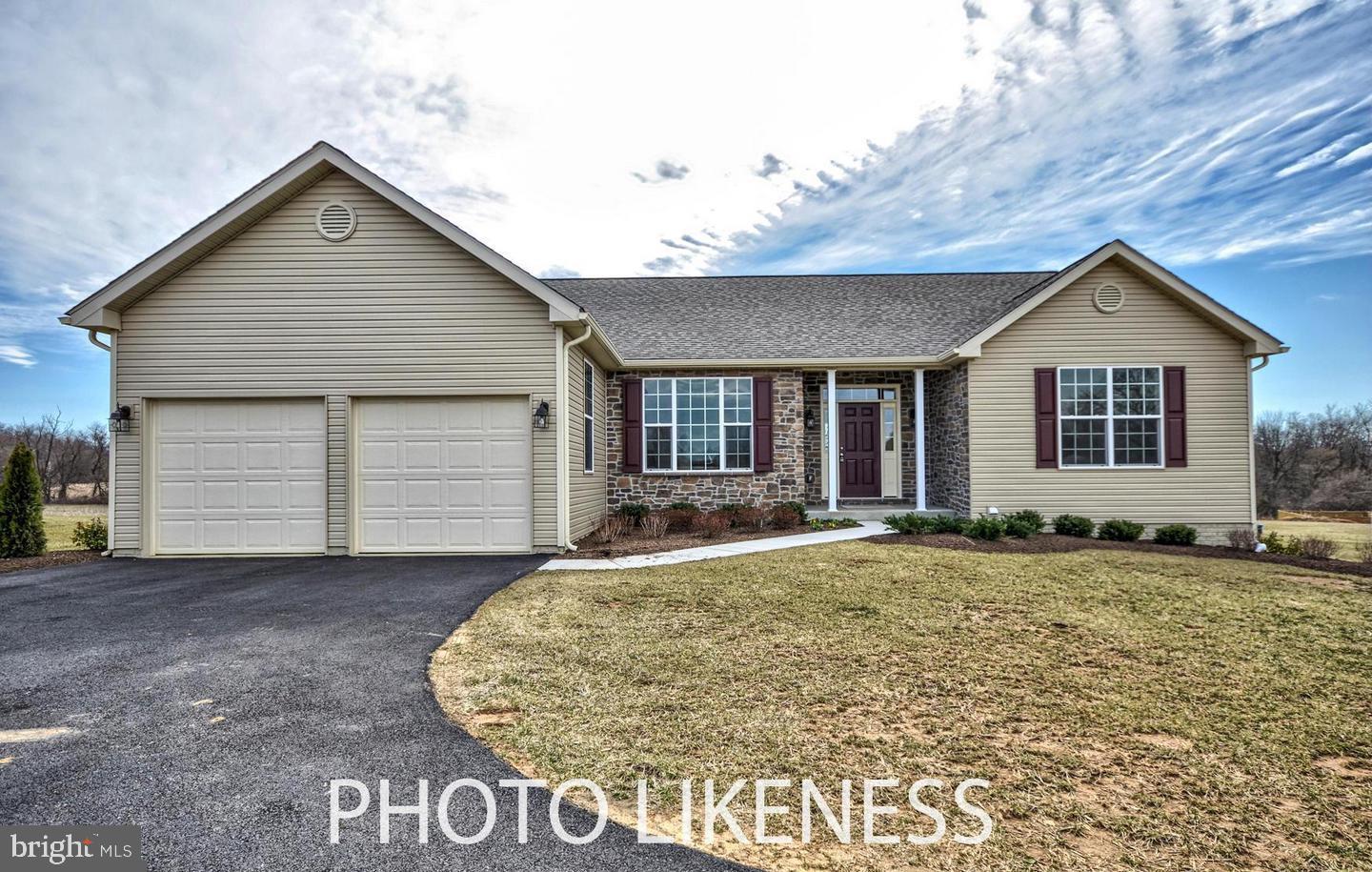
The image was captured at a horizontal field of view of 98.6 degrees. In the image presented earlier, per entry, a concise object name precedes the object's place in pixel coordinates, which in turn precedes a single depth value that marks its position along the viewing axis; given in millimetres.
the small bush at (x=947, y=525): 10187
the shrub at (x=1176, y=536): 10047
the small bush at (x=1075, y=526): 10336
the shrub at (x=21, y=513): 8383
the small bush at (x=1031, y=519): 10328
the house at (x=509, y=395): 8625
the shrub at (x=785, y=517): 11023
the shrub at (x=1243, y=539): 9836
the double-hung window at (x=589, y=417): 10430
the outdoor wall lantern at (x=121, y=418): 8453
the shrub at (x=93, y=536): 9082
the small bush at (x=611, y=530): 9911
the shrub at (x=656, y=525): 10540
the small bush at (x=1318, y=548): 9227
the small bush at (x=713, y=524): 10414
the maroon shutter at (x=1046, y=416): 10836
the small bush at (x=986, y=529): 9773
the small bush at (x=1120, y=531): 10133
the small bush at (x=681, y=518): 11164
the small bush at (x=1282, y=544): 9898
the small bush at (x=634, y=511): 11797
